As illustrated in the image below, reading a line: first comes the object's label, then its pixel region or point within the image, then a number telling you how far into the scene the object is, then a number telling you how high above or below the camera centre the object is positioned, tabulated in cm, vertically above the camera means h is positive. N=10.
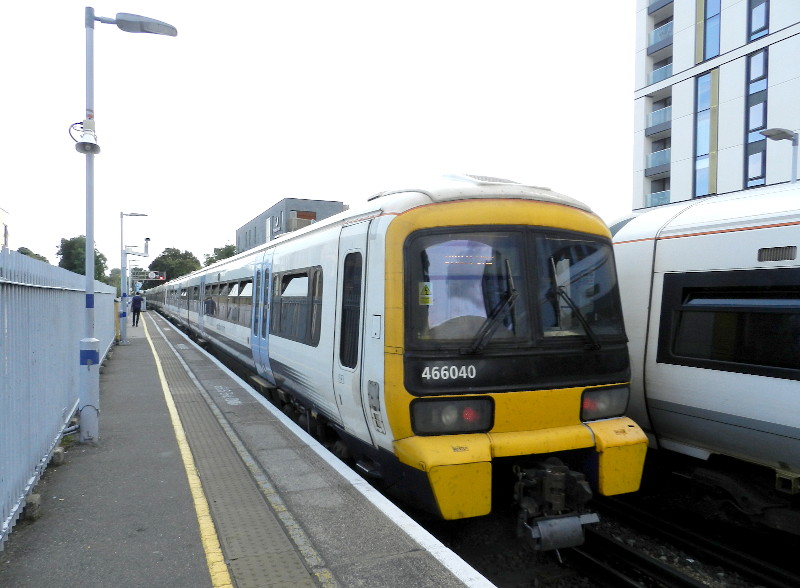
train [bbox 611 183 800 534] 459 -46
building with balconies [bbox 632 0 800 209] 2447 +879
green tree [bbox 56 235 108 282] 8794 +379
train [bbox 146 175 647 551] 446 -55
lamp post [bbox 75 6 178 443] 695 +16
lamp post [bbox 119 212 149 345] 2042 -139
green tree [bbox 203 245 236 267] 9263 +443
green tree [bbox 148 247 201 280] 11431 +340
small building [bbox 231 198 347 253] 4951 +588
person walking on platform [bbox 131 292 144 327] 3006 -130
